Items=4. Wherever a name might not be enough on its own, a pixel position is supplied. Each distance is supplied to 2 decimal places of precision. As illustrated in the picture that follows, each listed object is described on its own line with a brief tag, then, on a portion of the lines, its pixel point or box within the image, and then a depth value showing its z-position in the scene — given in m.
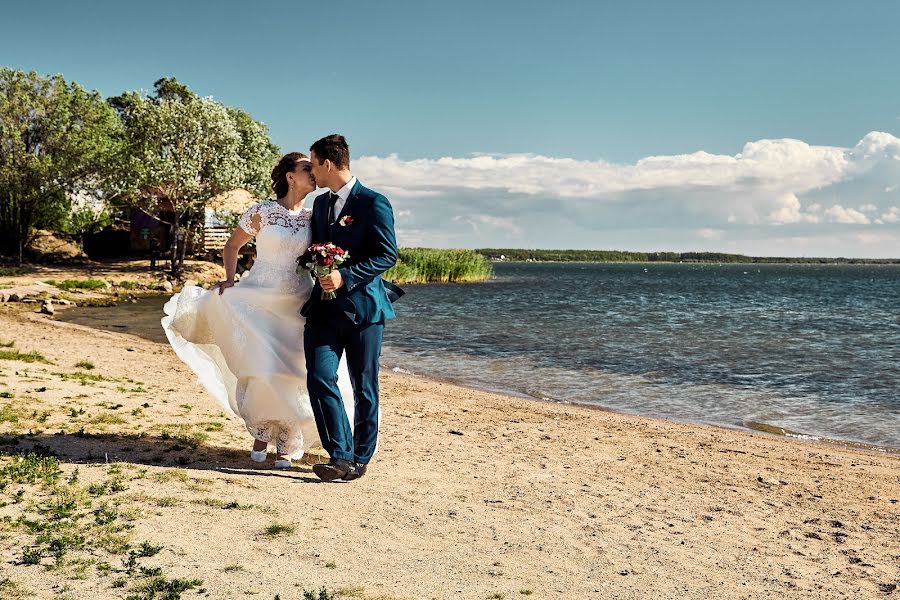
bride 6.50
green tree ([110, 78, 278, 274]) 37.59
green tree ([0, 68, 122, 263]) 36.31
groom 6.18
